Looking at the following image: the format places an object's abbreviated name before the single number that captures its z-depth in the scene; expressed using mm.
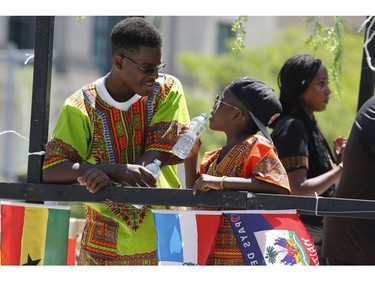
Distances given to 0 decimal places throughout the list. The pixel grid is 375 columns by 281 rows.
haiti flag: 6680
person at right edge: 7484
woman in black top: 8789
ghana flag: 7316
